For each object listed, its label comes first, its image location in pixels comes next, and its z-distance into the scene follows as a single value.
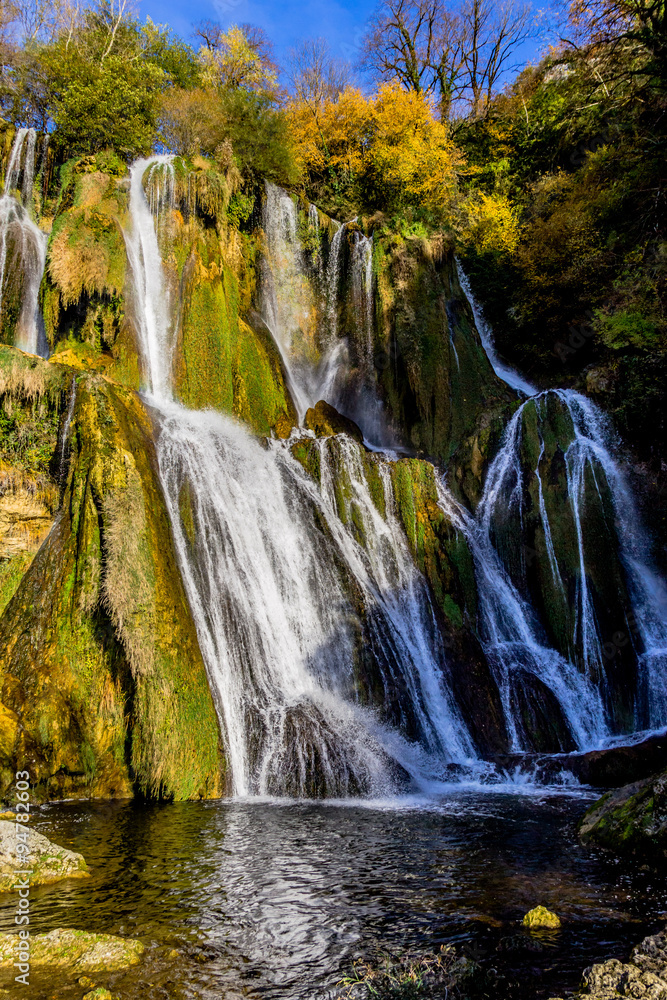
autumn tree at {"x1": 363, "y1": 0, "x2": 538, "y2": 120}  27.39
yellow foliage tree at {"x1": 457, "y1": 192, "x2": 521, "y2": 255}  18.62
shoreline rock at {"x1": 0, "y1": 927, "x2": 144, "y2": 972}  3.39
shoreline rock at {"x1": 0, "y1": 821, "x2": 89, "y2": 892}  4.66
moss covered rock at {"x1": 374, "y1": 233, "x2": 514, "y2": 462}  16.28
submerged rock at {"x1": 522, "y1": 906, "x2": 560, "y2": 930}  3.73
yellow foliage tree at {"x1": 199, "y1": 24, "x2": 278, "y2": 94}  22.78
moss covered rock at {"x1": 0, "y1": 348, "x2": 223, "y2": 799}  7.77
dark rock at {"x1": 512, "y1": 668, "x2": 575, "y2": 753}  9.94
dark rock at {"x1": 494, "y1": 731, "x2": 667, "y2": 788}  8.14
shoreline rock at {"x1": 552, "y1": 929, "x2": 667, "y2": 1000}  2.66
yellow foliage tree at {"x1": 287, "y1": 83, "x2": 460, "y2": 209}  20.25
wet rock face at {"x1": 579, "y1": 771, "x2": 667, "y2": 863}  4.74
